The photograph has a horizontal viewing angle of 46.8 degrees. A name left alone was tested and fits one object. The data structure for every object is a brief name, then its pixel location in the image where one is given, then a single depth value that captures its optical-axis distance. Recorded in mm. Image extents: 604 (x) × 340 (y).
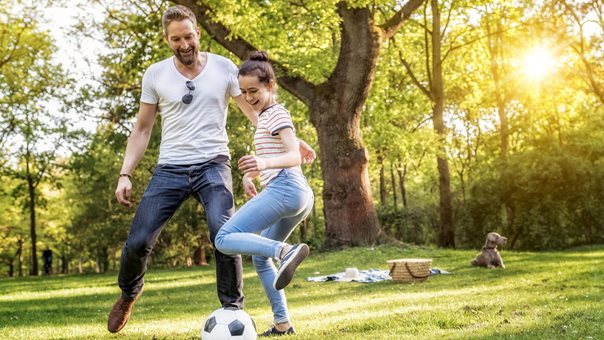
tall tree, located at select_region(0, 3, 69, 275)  30938
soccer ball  5047
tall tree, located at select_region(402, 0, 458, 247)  25203
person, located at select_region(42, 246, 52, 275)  45719
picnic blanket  12650
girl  4895
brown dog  14008
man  5488
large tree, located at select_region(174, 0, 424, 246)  17938
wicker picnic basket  11539
